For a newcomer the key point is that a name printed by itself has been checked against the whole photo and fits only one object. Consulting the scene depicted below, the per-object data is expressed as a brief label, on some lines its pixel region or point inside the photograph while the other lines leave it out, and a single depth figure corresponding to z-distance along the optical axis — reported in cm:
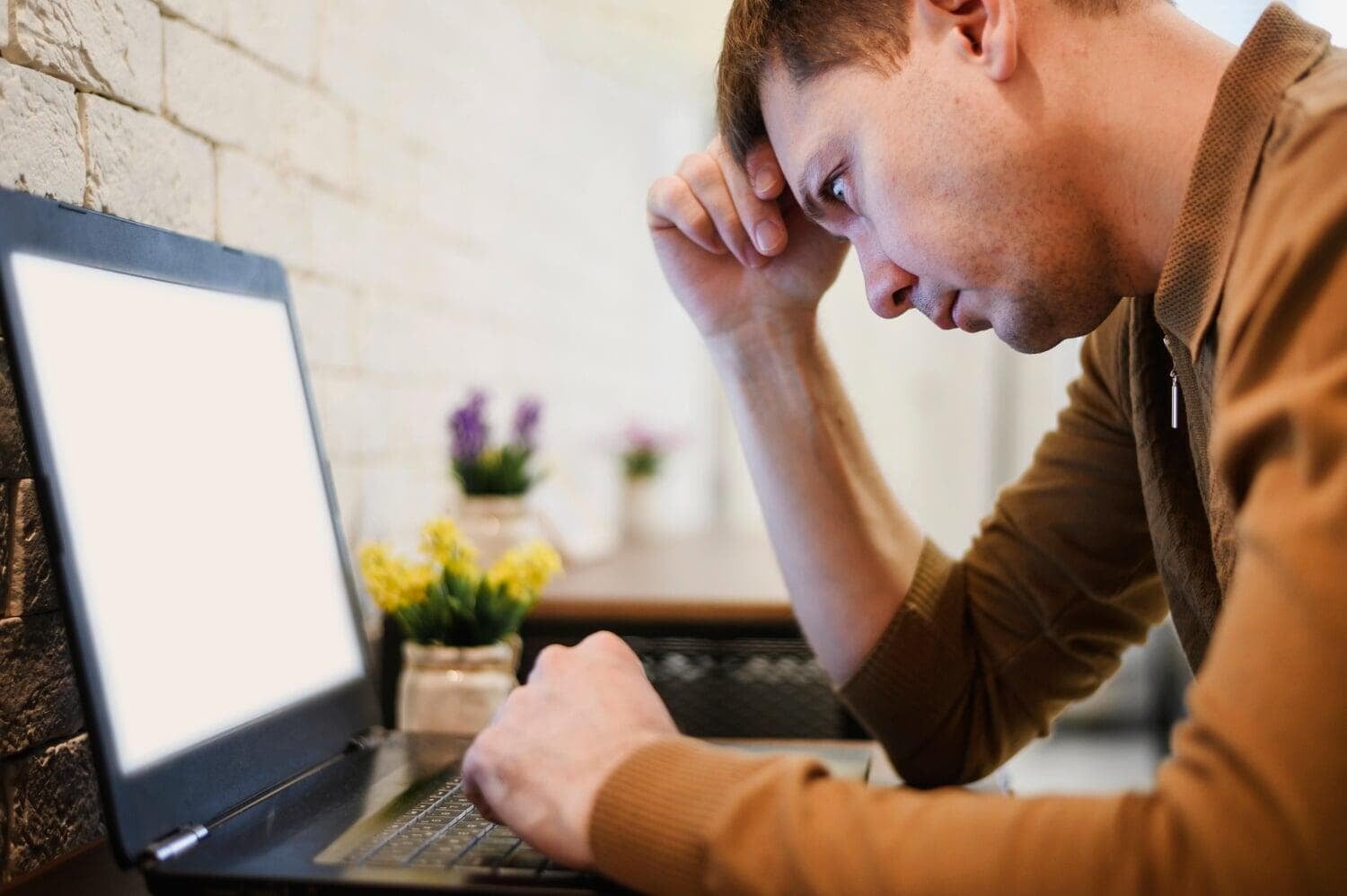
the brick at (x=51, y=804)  88
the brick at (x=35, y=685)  87
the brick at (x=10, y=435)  87
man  54
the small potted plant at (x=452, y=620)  120
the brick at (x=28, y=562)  89
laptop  72
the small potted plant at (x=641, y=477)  322
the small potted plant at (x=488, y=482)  177
